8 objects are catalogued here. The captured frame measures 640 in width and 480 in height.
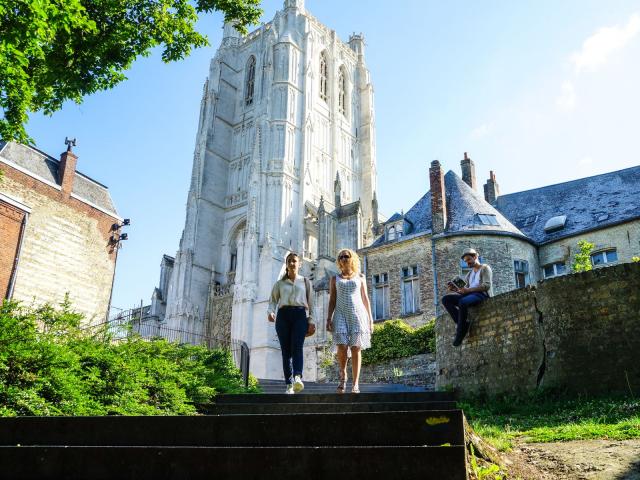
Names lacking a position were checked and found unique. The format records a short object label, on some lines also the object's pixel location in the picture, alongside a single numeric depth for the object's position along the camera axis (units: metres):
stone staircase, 3.57
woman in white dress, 7.57
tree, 8.36
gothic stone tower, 39.53
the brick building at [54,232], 19.31
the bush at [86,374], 6.53
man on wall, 10.01
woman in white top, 7.75
